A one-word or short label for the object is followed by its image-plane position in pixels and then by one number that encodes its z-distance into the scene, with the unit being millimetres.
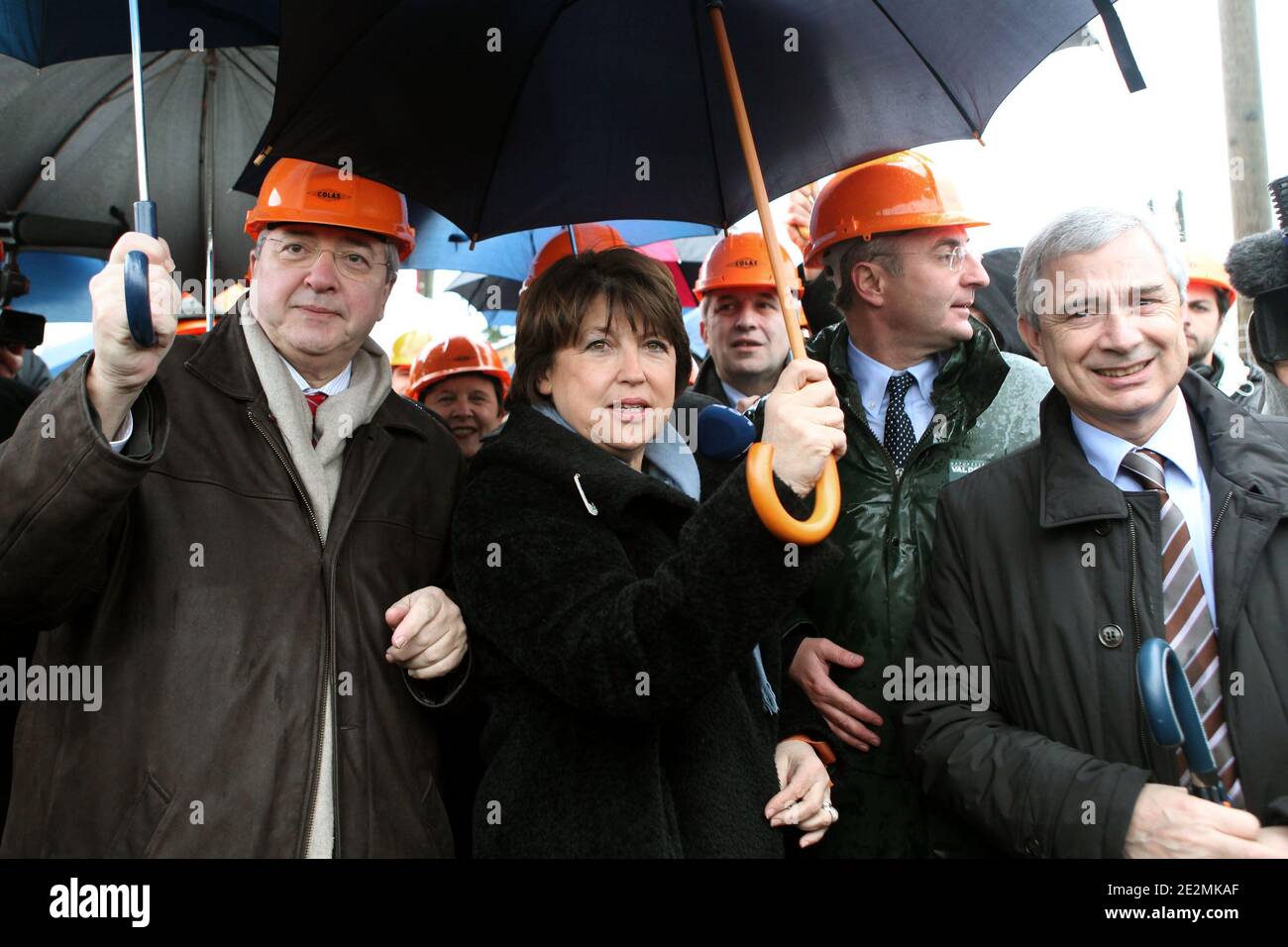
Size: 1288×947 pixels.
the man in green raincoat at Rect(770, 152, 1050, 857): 2957
